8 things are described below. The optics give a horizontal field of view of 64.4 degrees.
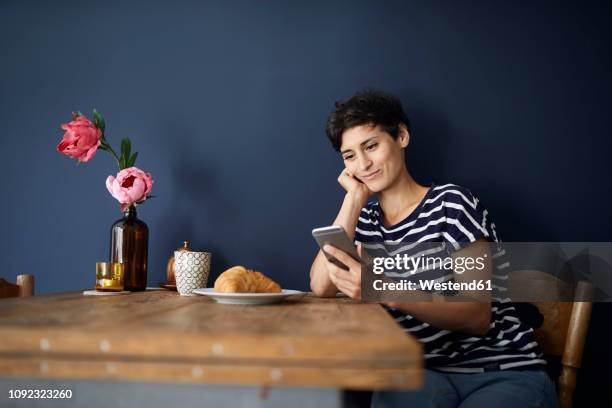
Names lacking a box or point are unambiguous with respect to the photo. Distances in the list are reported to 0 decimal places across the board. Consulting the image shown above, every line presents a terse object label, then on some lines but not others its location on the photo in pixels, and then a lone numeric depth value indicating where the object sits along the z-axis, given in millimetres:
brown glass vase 1484
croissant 1148
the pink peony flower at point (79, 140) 1521
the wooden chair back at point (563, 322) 1330
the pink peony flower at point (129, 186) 1505
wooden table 594
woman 1096
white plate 1066
